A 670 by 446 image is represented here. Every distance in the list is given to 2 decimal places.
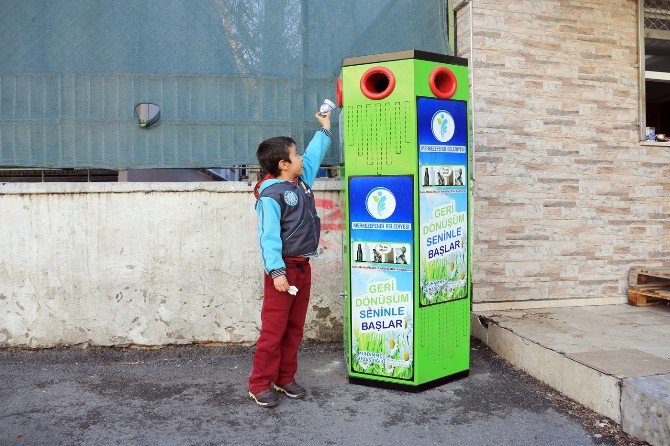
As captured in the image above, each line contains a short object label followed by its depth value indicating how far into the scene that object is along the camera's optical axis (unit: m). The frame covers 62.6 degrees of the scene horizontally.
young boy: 3.30
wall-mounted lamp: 4.56
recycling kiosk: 3.53
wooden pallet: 5.09
